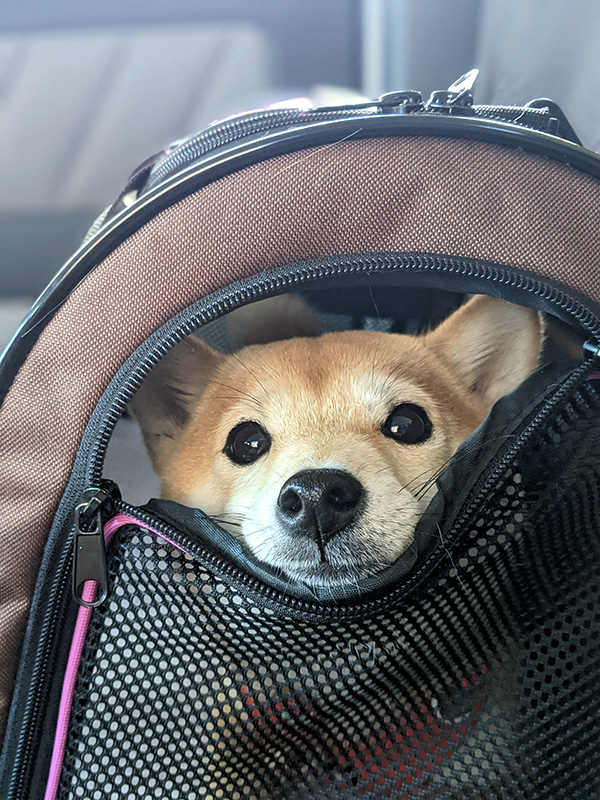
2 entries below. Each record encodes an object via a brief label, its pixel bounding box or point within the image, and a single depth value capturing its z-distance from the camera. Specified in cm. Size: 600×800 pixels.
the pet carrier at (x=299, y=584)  21
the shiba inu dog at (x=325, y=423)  23
